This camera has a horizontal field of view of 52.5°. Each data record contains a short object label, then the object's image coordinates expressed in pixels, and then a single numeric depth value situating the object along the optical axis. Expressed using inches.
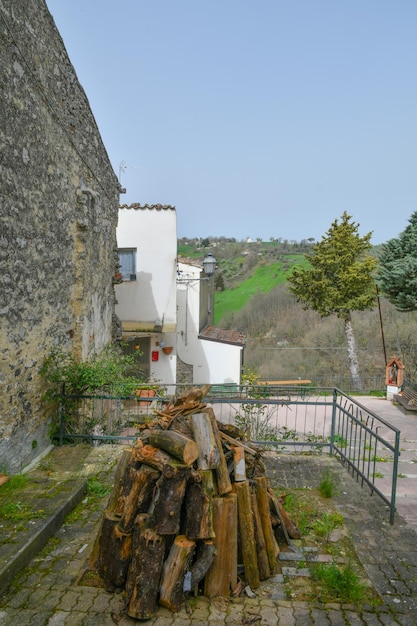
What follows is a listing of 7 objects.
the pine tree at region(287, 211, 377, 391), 717.9
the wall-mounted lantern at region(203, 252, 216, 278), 562.6
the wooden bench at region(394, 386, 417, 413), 521.0
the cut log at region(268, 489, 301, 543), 162.6
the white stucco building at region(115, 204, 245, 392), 621.3
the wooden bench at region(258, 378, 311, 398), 720.7
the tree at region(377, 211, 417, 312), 575.5
